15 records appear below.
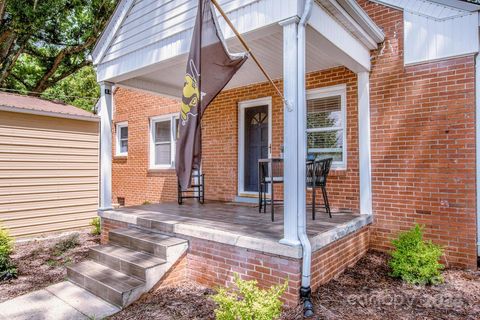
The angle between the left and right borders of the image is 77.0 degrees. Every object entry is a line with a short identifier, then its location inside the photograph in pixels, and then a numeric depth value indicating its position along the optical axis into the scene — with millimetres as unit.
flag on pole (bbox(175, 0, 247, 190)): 2910
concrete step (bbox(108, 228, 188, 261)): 3677
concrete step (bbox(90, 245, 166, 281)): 3455
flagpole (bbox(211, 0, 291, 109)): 2700
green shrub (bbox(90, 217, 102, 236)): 6121
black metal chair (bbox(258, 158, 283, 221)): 4133
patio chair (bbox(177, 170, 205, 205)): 6281
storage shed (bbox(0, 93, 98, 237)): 5977
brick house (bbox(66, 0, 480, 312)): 3176
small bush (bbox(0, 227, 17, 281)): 4083
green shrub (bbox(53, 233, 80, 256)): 5287
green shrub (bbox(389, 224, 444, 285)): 3559
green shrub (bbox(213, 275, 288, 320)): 2229
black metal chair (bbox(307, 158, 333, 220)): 4457
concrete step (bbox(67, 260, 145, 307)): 3213
